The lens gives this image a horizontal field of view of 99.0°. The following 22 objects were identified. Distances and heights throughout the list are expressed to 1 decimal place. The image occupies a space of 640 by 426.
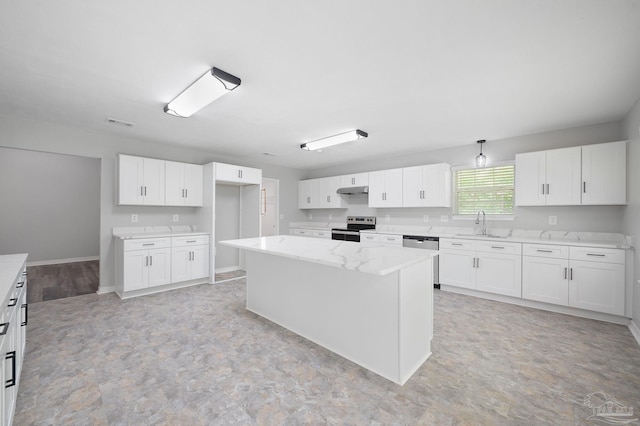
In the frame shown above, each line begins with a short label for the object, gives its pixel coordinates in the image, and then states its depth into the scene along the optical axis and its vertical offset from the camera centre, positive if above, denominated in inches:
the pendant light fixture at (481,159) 169.6 +33.5
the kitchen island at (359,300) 79.9 -30.3
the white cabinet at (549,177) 138.6 +19.2
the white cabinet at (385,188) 205.9 +18.9
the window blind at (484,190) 170.6 +15.2
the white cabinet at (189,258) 172.2 -30.4
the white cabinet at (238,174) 191.2 +27.5
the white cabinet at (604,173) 126.6 +19.3
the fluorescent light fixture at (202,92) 90.9 +43.9
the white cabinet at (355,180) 225.6 +27.7
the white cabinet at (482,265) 146.1 -30.1
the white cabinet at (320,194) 246.8 +17.3
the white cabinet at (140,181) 160.9 +18.5
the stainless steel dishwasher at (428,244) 174.7 -20.5
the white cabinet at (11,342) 50.5 -30.6
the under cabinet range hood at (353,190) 226.1 +19.0
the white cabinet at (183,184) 179.6 +18.9
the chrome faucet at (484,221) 174.0 -5.2
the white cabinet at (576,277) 120.6 -29.9
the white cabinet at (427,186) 185.5 +19.0
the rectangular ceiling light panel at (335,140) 153.7 +43.5
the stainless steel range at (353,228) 221.0 -13.6
